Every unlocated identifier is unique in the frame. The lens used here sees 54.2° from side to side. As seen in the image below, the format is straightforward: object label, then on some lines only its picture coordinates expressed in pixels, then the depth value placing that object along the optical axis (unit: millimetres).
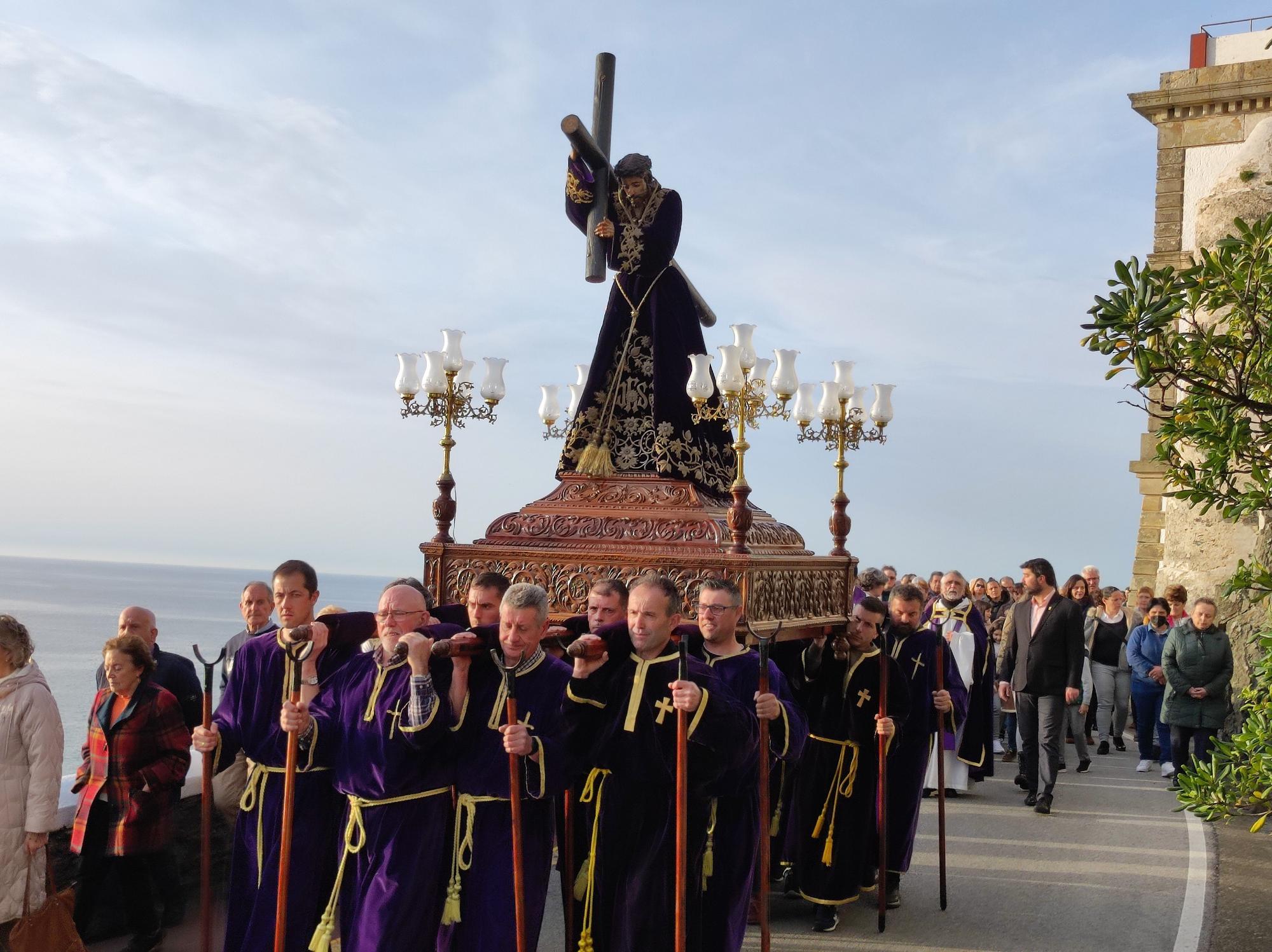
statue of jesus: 8445
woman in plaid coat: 5691
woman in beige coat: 5094
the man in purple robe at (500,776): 4855
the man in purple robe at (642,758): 4910
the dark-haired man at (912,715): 7234
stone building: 20531
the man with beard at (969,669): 10266
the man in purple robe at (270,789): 5160
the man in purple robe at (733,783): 5094
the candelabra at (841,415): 8977
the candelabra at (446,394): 8609
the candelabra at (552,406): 9102
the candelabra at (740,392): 7445
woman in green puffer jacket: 10445
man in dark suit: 10023
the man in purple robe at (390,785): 4734
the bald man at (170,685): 5953
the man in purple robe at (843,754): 6855
